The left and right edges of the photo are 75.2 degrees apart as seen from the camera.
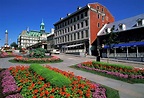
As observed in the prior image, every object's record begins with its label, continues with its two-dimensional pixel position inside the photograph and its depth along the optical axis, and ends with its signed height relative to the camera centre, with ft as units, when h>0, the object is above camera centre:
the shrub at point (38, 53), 55.24 -1.54
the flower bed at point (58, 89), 12.69 -5.81
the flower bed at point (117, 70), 24.90 -6.17
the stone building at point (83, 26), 99.58 +28.55
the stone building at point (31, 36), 282.44 +43.71
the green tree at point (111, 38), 47.32 +6.16
